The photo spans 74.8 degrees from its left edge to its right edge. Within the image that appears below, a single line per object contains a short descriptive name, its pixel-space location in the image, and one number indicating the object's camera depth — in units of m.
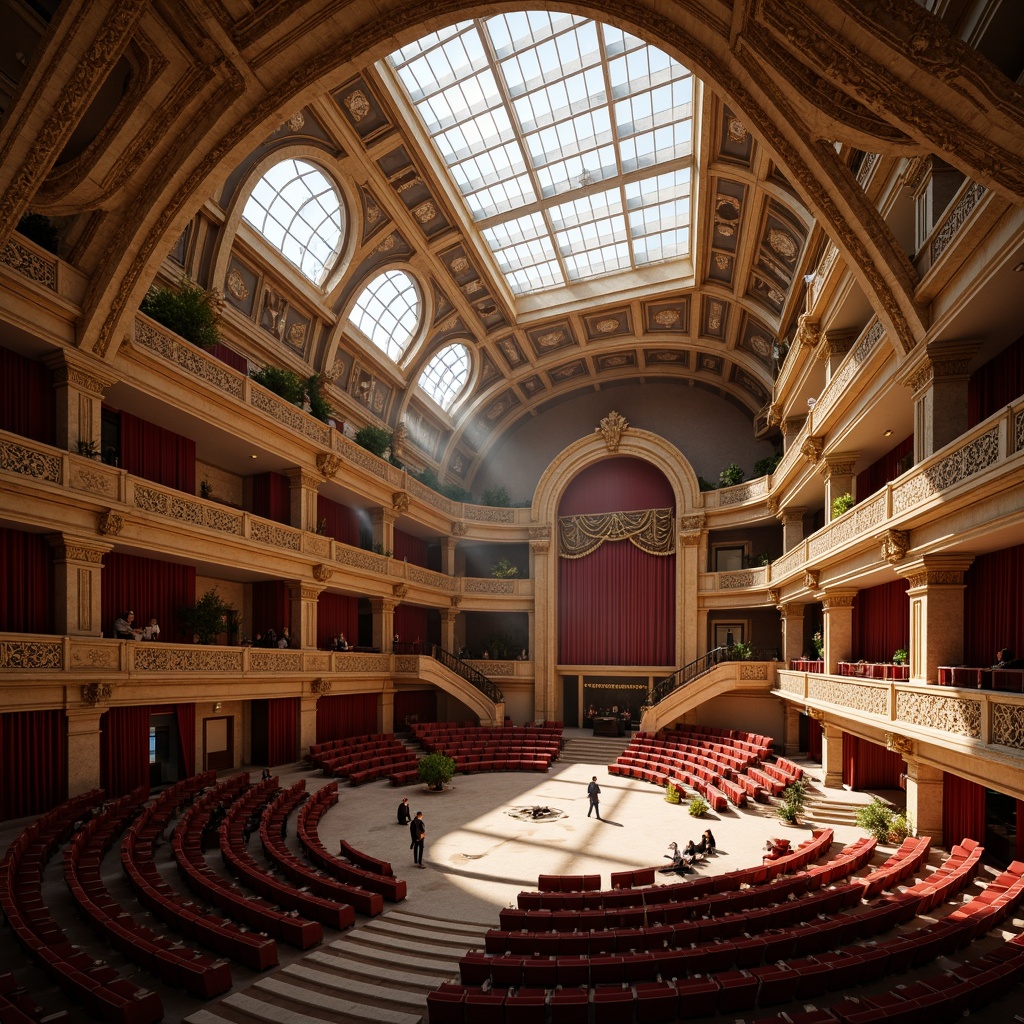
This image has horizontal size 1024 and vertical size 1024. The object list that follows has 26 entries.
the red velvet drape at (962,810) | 11.74
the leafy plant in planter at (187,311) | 15.95
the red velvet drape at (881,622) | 14.97
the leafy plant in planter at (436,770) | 17.67
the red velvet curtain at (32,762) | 12.27
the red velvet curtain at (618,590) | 28.64
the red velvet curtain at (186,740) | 16.67
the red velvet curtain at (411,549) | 28.16
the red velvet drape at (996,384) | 10.84
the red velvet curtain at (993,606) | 10.63
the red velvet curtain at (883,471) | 15.43
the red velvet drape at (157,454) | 16.03
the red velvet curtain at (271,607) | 20.20
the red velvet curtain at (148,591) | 15.35
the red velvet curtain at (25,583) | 12.81
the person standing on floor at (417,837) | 12.06
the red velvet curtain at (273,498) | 20.36
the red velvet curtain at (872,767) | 17.36
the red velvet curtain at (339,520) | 23.19
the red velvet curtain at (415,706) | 26.48
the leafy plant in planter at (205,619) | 17.00
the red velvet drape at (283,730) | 19.16
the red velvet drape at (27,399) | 13.02
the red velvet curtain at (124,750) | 14.40
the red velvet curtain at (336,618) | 22.36
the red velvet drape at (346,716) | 21.37
